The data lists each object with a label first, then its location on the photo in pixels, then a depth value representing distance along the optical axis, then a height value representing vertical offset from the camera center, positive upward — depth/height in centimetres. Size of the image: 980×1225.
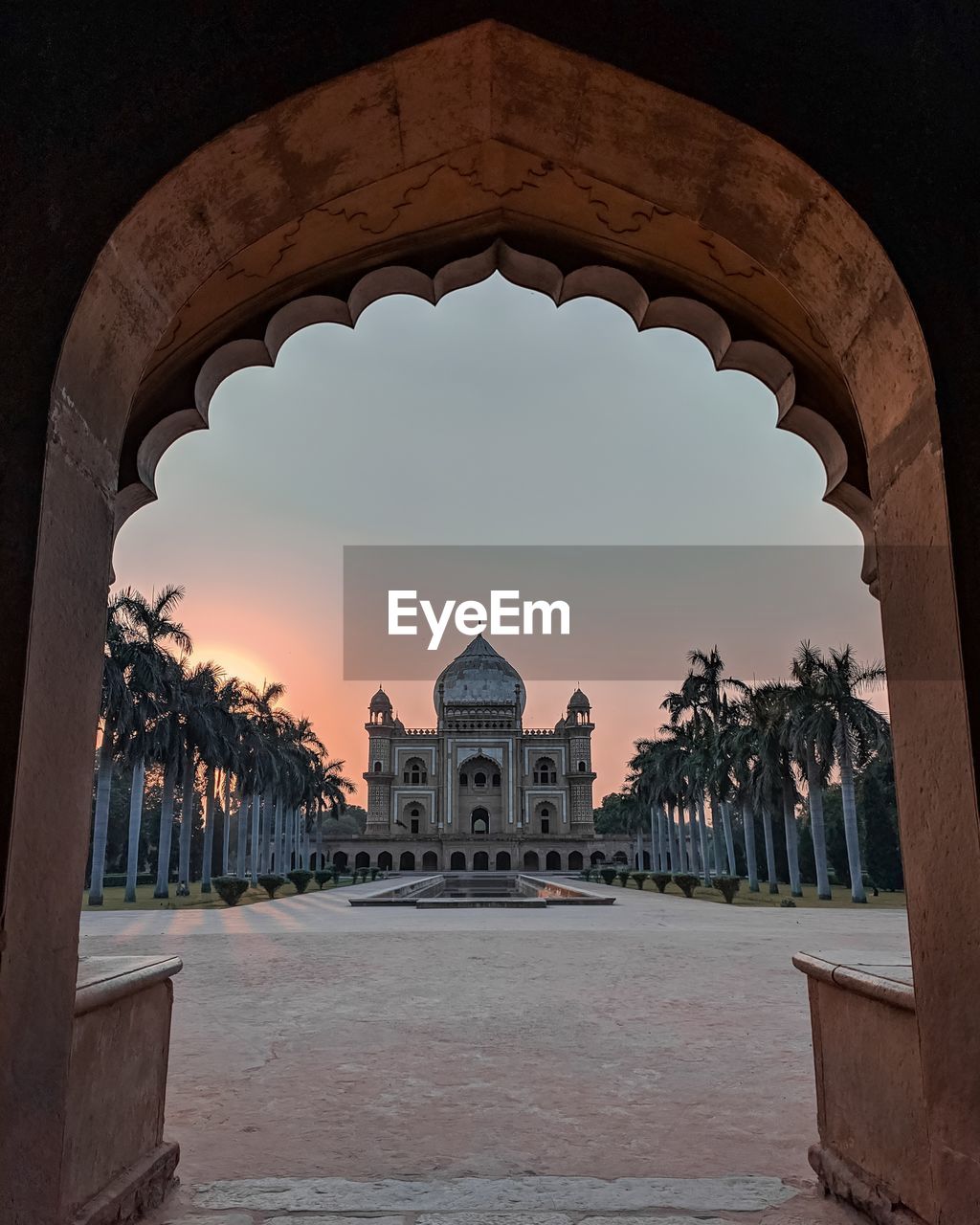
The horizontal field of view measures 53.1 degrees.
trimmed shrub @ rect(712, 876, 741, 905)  2758 -172
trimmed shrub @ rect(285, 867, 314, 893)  3389 -174
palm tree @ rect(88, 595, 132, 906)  2653 +314
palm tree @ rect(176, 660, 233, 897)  3102 +314
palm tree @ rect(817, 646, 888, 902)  2878 +280
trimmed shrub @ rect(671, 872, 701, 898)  3033 -180
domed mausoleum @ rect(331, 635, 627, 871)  6794 +250
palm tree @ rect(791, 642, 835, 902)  2927 +267
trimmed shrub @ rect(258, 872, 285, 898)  2928 -162
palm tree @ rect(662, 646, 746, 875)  3697 +476
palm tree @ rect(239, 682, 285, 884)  3988 +360
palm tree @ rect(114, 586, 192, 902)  2752 +464
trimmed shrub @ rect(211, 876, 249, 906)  2570 -156
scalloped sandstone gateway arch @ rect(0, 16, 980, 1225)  274 +182
